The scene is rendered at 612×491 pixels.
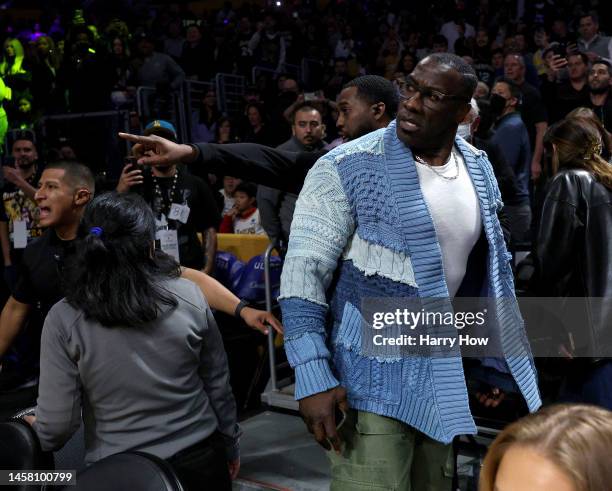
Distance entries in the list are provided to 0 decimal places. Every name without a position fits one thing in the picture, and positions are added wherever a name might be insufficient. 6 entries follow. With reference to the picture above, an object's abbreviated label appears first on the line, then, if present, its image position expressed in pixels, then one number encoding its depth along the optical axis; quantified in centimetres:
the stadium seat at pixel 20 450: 215
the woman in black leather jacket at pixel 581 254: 287
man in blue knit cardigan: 191
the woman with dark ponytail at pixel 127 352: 217
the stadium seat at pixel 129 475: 165
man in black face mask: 479
